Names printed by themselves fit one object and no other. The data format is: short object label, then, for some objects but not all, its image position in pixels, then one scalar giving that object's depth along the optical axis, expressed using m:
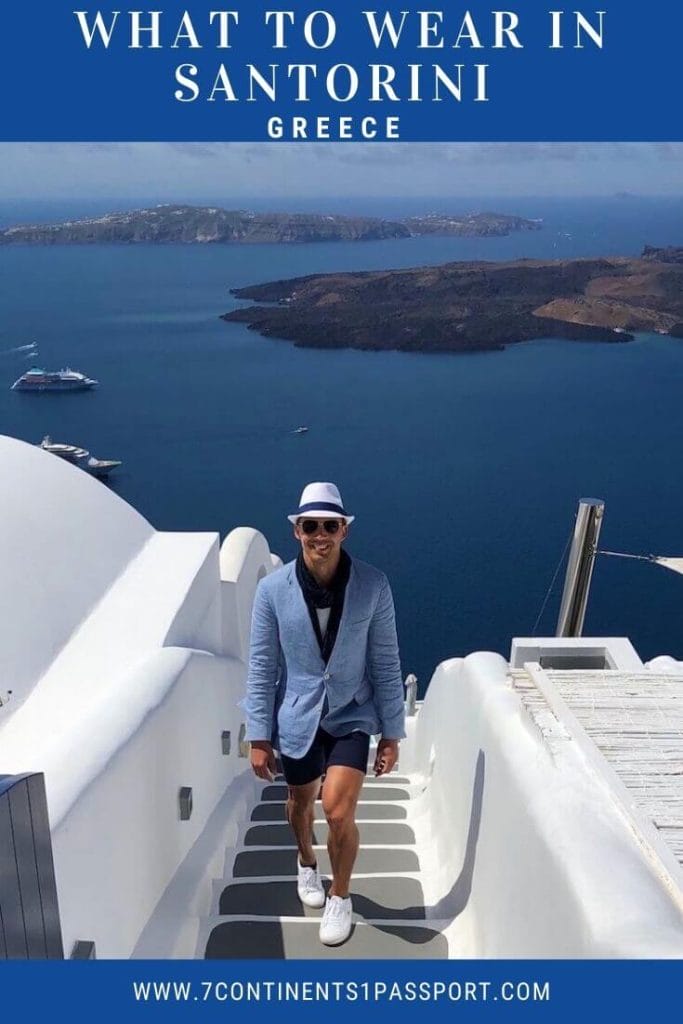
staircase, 2.85
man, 2.57
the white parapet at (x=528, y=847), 1.91
